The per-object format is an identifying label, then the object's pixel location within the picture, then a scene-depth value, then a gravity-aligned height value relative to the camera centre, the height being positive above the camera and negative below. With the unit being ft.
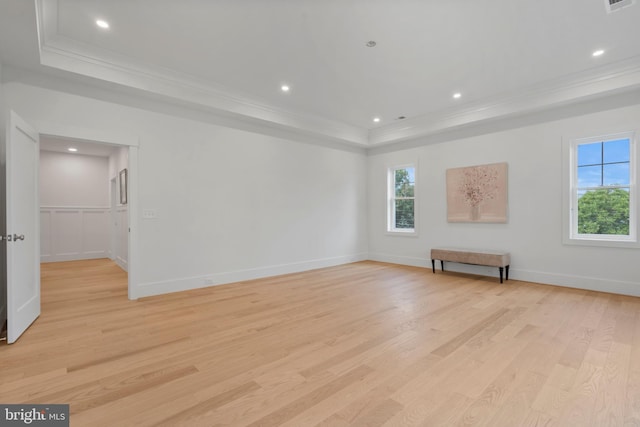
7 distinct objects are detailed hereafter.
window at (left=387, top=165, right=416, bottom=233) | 21.97 +0.86
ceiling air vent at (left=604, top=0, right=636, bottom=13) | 8.92 +6.22
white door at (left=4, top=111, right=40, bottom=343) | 8.75 -0.54
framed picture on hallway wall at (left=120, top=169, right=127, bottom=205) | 18.92 +1.57
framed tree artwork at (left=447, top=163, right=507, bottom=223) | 17.26 +1.07
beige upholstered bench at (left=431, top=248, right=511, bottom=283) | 16.21 -2.60
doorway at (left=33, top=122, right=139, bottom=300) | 11.75 +2.63
